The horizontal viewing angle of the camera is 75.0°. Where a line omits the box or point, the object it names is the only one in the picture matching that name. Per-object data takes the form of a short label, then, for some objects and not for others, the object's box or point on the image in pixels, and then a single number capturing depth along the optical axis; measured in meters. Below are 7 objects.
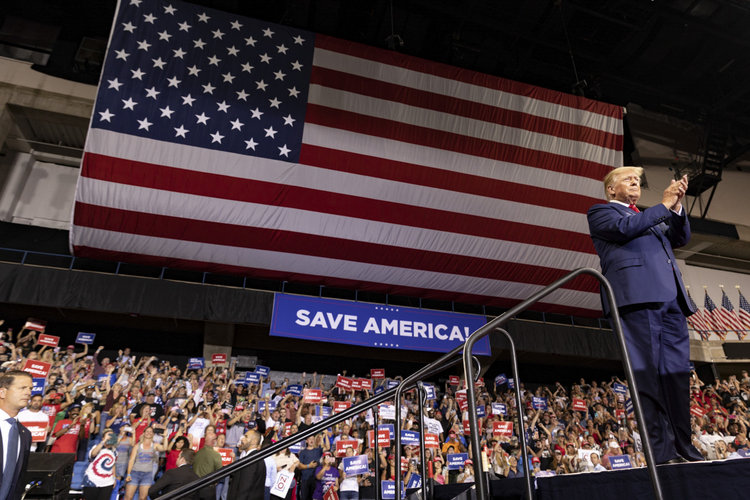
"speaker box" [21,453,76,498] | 2.76
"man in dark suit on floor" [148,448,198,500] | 4.28
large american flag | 6.28
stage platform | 1.49
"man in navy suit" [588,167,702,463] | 1.80
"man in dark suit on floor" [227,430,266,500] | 4.25
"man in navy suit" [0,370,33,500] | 2.40
